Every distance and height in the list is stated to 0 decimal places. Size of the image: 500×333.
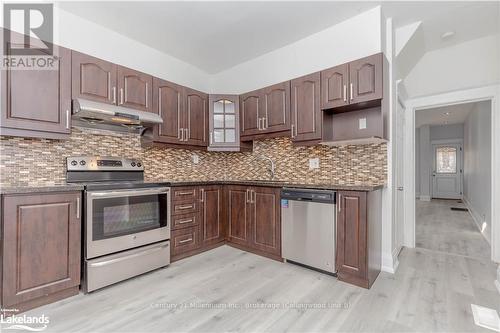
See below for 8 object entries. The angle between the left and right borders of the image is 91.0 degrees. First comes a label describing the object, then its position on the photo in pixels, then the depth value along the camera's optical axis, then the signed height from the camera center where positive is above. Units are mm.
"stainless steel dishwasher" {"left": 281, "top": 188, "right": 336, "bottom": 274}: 2408 -620
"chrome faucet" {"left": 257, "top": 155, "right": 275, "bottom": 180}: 3623 +30
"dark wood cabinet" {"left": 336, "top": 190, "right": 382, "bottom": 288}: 2213 -645
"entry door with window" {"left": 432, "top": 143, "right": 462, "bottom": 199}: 8340 -100
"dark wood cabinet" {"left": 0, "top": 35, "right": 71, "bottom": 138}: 2006 +590
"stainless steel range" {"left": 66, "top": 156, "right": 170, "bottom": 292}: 2148 -529
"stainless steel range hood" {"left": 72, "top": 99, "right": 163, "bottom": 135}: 2324 +524
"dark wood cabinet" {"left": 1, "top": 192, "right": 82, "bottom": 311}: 1783 -624
